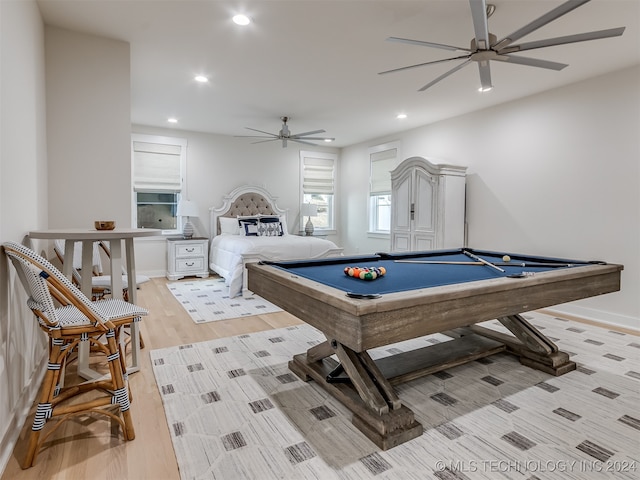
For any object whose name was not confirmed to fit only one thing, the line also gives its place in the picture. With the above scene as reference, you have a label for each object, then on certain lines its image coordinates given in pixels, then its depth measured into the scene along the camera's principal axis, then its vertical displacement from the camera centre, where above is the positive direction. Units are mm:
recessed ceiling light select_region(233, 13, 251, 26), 2731 +1571
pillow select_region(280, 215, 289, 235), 6832 -3
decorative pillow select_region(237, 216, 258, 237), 6344 -40
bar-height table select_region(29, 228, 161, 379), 2133 -250
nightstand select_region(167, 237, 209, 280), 6086 -563
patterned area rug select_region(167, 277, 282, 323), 4023 -973
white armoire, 5031 +296
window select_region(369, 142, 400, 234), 6883 +783
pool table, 1555 -398
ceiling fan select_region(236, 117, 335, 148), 5387 +1342
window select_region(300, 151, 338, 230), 7785 +899
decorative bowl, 2396 -6
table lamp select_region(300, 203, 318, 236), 7367 +262
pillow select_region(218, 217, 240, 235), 6516 -25
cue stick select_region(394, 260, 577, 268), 2611 -278
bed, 4961 -223
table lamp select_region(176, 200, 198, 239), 6219 +214
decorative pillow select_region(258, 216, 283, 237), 6453 -40
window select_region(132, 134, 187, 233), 6191 +777
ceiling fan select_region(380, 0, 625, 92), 1889 +1119
